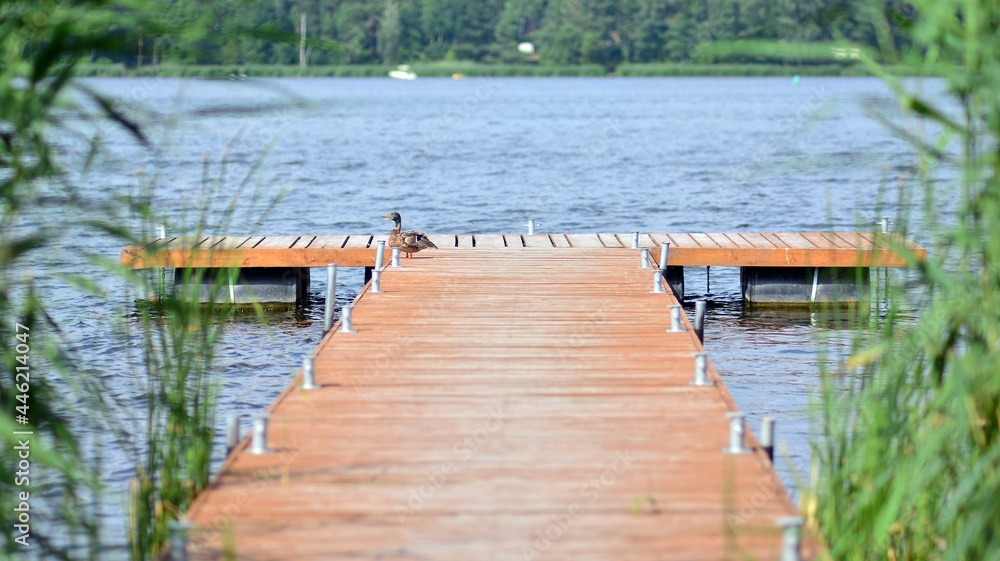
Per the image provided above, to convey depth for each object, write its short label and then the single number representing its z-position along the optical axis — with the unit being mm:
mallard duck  18984
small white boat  178500
